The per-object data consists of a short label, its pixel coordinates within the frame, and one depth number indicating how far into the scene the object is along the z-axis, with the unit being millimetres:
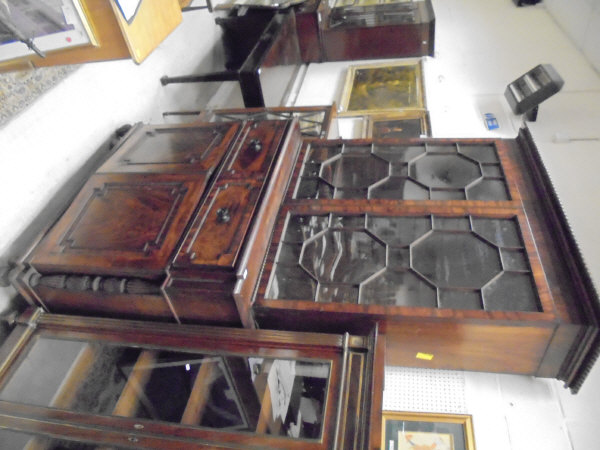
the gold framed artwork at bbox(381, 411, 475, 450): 1388
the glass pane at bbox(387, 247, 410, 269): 1368
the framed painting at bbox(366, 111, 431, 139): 2537
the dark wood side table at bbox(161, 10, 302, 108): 2357
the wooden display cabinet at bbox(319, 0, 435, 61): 3256
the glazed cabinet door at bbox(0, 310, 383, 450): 1062
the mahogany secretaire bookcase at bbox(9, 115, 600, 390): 1243
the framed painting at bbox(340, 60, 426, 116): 2788
